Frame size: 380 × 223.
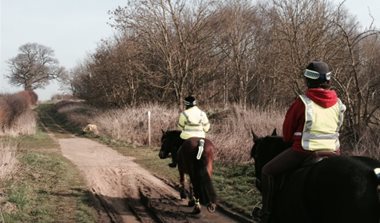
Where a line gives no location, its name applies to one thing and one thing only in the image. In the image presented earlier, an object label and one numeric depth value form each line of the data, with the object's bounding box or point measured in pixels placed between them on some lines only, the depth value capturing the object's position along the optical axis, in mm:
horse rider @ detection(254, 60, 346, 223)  5168
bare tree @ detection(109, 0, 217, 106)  30538
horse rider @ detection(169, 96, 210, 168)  10203
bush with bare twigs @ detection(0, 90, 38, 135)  28234
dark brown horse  9320
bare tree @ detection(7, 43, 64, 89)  79000
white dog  29453
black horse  4117
